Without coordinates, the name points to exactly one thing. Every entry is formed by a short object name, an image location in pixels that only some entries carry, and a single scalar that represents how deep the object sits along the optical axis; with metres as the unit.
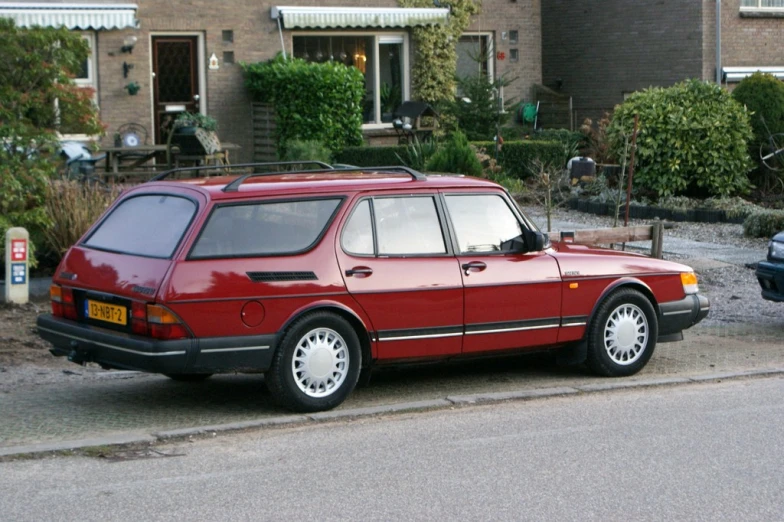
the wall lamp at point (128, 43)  20.66
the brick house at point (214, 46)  20.69
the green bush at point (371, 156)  20.83
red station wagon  7.44
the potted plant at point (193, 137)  18.81
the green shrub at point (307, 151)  19.81
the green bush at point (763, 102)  20.61
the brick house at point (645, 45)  24.97
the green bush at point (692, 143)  19.34
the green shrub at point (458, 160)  15.70
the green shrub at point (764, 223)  16.23
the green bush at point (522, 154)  21.89
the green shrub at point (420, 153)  18.77
